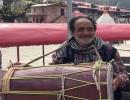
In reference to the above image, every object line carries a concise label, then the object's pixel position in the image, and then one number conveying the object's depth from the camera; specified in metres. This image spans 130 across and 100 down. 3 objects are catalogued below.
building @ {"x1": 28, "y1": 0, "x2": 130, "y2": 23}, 57.66
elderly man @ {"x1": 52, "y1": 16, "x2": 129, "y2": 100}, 3.37
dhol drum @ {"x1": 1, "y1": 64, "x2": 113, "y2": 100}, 2.93
